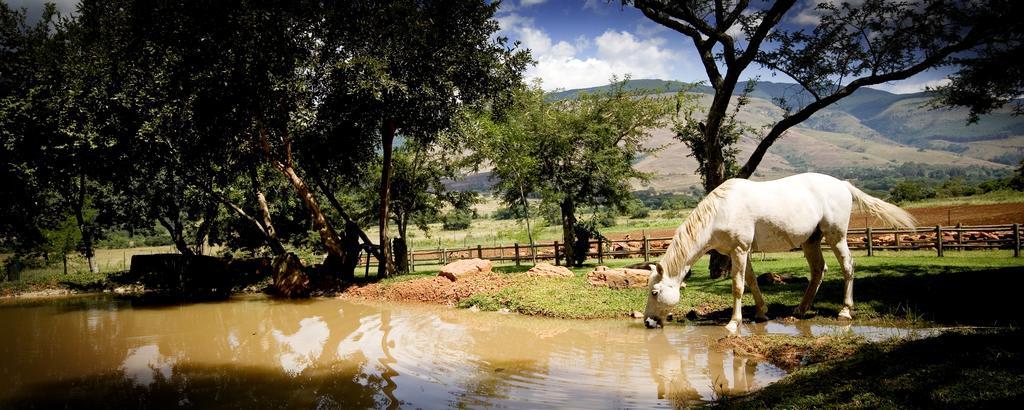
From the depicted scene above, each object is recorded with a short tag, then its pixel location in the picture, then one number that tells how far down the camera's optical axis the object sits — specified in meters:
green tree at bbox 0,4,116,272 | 18.19
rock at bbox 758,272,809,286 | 12.22
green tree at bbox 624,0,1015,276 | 11.22
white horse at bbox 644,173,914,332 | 8.50
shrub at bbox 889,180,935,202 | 55.31
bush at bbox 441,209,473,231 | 24.81
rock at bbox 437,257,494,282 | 15.73
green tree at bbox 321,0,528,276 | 15.12
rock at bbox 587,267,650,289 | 13.09
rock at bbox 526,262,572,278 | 15.07
